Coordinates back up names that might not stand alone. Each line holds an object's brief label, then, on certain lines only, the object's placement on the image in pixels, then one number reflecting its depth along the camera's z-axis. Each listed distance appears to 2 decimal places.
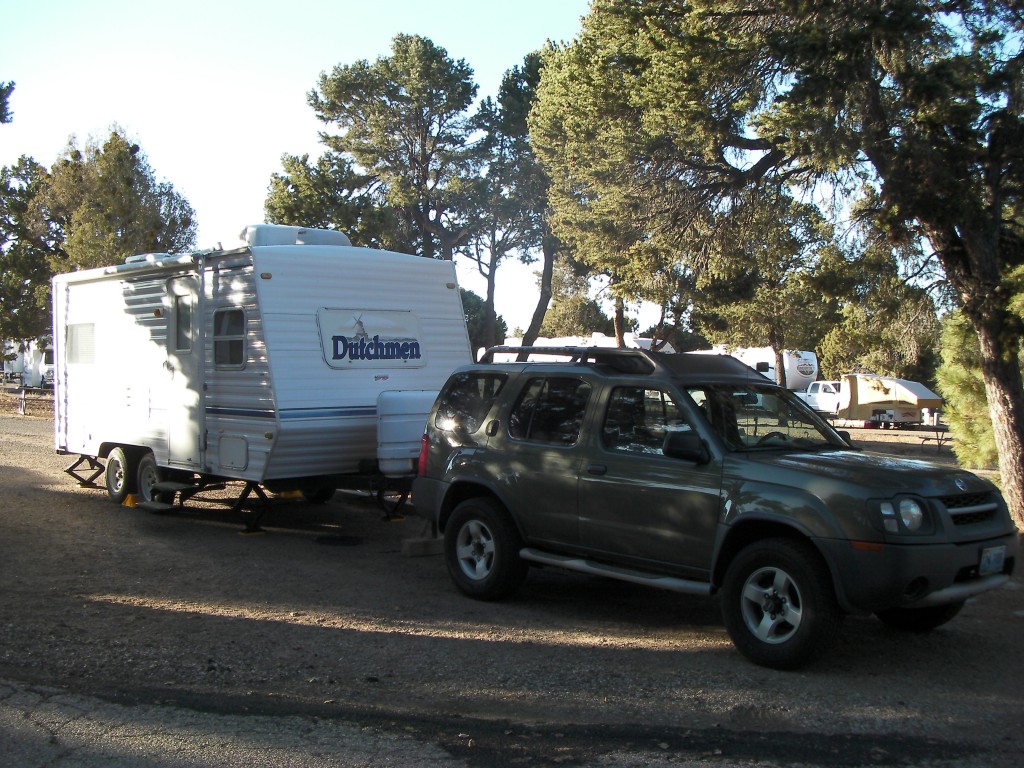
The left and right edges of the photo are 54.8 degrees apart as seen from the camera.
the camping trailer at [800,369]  43.66
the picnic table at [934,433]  22.48
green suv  5.84
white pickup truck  38.38
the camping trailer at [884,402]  35.38
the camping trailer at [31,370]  52.34
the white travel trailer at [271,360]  10.13
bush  14.40
